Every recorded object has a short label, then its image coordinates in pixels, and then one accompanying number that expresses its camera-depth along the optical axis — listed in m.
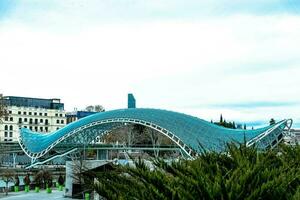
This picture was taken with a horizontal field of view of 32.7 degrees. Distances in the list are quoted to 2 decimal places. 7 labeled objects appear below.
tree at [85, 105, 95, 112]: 129.75
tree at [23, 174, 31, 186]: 51.66
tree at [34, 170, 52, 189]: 52.77
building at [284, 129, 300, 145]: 58.71
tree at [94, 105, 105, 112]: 125.75
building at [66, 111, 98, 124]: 122.88
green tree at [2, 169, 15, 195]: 48.40
